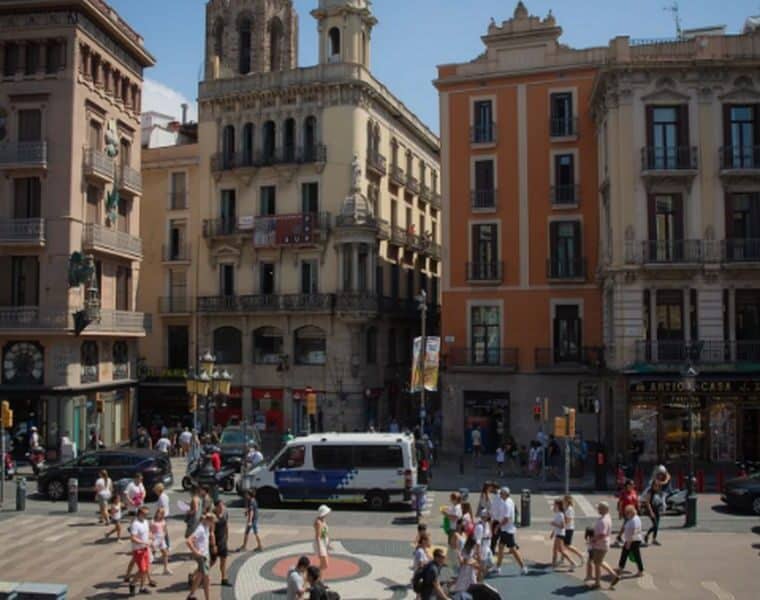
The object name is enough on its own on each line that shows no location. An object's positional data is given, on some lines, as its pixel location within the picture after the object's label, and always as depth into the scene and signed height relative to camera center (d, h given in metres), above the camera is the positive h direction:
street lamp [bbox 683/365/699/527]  23.69 -4.03
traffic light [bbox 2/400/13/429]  27.38 -1.95
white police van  26.22 -3.57
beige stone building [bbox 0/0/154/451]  36.81 +6.23
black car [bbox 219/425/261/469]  31.89 -3.46
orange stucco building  39.19 +5.71
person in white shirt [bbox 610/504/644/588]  17.67 -3.77
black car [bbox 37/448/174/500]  27.84 -3.77
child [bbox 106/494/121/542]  21.55 -4.06
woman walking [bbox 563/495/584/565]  18.53 -3.68
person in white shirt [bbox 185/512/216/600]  15.95 -3.74
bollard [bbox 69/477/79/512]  25.47 -4.16
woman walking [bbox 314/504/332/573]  17.58 -3.78
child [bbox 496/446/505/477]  33.28 -4.08
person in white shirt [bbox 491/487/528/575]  18.62 -3.84
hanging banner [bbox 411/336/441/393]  34.72 -0.43
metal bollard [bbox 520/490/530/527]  23.70 -4.35
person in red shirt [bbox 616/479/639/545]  20.69 -3.47
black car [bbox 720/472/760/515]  25.25 -4.13
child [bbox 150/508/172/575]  18.19 -3.83
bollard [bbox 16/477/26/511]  25.81 -4.27
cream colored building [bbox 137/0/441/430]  45.38 +6.15
